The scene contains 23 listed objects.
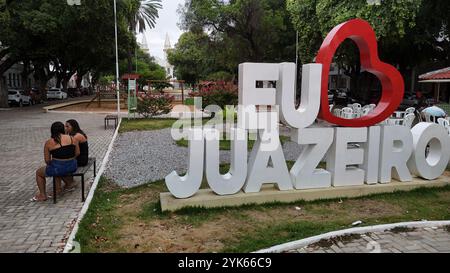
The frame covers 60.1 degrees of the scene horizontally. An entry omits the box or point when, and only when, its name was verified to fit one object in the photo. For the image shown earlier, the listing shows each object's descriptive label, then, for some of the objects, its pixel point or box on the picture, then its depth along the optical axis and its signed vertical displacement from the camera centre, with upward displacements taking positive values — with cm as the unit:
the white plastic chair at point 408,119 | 1197 -86
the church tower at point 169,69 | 10718 +524
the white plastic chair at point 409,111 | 1443 -73
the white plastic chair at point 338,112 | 1609 -90
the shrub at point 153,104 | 2088 -89
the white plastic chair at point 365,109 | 1481 -72
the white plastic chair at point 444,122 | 1015 -79
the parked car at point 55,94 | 4398 -89
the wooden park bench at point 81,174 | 654 -152
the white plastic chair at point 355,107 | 1626 -71
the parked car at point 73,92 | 5399 -80
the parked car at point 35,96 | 3598 -96
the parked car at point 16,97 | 3219 -97
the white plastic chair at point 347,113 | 1472 -86
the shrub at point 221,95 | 1978 -32
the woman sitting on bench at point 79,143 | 747 -113
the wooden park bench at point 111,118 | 1800 -145
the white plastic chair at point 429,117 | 1235 -82
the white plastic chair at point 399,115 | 1436 -88
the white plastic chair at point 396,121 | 1160 -91
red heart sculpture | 663 +38
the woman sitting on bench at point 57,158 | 657 -121
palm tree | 5230 +982
